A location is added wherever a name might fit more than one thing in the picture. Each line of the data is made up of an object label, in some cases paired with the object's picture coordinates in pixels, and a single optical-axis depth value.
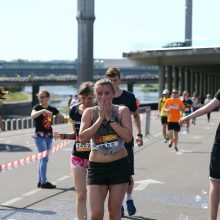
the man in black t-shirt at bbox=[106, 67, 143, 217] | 7.77
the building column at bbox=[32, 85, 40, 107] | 116.06
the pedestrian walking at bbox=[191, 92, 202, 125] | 38.58
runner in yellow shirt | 21.29
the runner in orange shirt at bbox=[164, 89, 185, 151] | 18.36
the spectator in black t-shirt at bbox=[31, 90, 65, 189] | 11.02
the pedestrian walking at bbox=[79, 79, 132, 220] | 5.84
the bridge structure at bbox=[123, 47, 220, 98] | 59.19
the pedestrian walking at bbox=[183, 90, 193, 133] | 26.49
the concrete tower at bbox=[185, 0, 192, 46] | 61.91
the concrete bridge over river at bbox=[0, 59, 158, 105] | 116.50
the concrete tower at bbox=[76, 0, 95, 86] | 38.97
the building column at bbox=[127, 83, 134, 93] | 136.69
